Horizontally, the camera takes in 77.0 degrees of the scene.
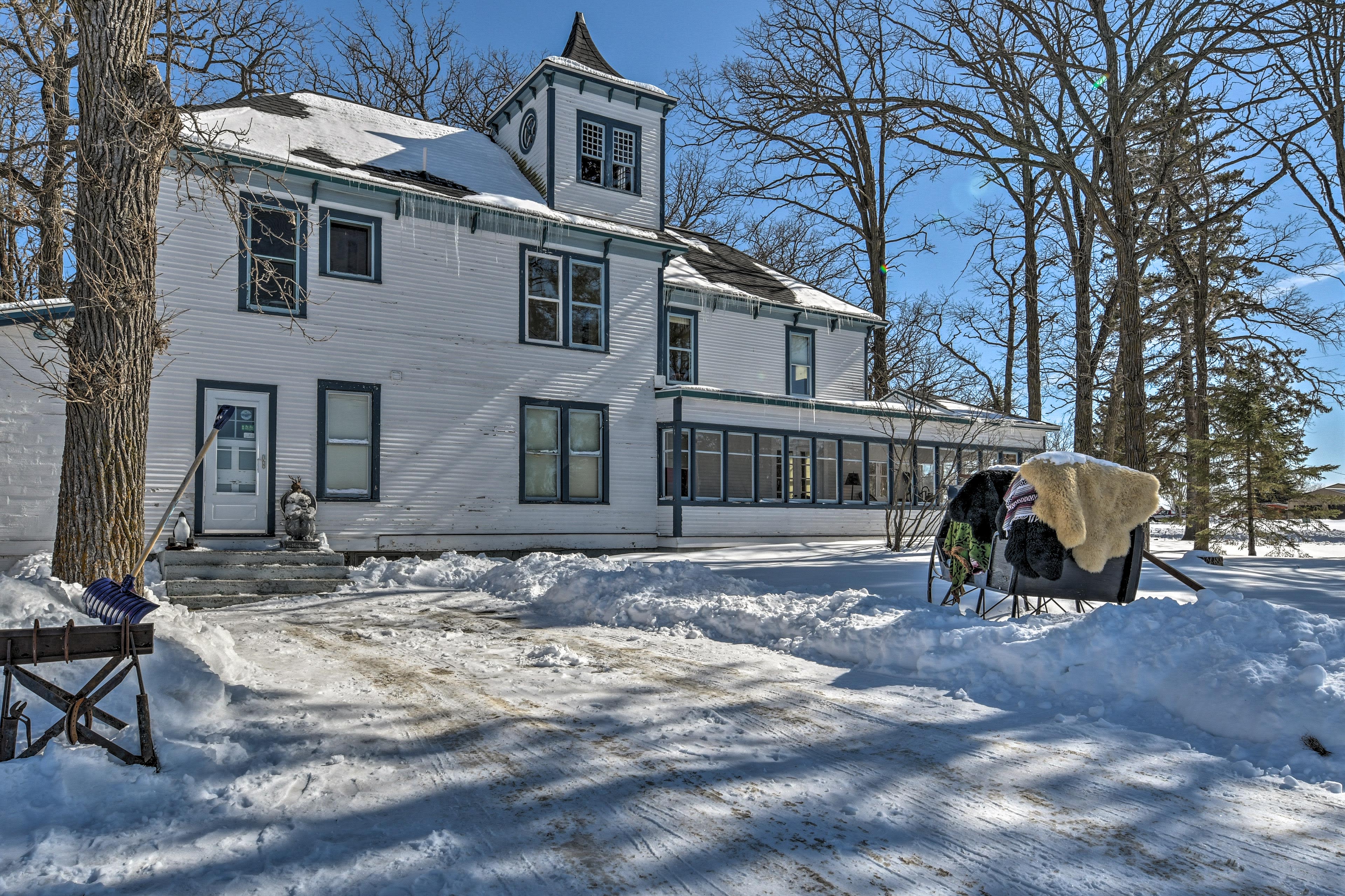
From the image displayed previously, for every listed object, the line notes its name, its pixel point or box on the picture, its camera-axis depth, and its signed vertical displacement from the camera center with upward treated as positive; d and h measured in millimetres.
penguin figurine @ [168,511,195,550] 11289 -860
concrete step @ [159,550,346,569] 10820 -1145
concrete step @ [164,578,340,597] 10430 -1465
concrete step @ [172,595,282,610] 9938 -1563
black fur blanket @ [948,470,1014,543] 7590 -233
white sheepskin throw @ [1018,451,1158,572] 6332 -216
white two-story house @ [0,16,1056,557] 12805 +2097
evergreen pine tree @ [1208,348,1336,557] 15594 +202
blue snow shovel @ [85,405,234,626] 3791 -634
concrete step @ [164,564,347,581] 10750 -1320
